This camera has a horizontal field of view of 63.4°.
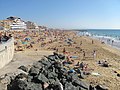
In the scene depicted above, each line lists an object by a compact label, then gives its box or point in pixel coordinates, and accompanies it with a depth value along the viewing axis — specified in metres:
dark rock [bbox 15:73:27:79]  5.42
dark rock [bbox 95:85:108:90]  6.33
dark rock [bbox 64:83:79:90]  5.64
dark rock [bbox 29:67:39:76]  6.24
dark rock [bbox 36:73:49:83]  5.62
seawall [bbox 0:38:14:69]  7.24
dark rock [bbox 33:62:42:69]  7.25
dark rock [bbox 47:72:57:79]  6.30
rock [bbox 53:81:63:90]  5.35
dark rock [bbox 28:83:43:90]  5.04
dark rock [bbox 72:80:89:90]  6.03
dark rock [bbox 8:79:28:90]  4.93
